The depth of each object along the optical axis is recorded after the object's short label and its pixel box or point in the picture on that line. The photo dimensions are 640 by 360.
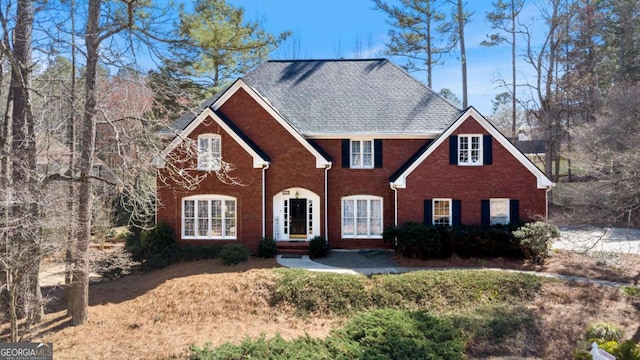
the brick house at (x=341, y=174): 17.00
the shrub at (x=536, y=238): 14.85
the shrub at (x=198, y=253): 16.03
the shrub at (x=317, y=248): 16.49
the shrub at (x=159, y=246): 15.91
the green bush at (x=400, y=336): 7.78
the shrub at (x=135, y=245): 16.16
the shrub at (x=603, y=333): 9.41
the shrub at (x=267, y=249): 16.14
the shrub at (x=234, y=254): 15.16
